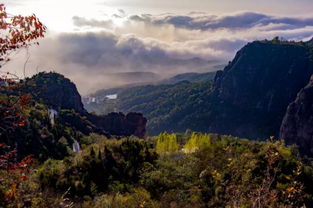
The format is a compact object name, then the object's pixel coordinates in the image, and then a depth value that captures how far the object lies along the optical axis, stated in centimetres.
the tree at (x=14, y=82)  1551
